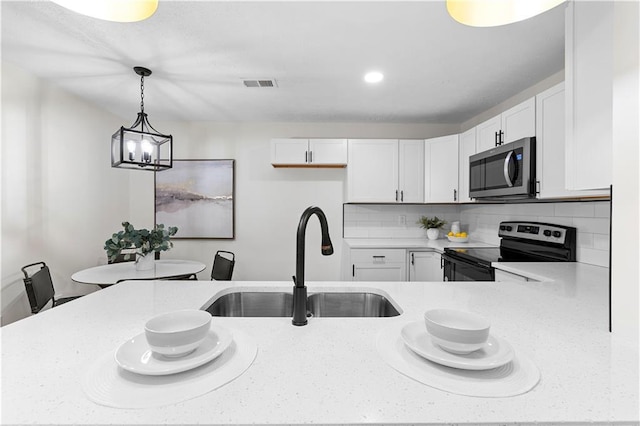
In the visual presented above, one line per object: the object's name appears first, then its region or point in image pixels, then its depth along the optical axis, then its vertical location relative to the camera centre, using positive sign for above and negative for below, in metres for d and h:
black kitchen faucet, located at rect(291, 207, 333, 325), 0.96 -0.24
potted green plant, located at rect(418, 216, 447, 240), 3.74 -0.17
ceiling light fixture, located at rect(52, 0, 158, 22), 0.84 +0.57
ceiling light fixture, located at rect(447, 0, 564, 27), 0.83 +0.58
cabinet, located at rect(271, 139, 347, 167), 3.63 +0.71
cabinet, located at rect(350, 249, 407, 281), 3.29 -0.59
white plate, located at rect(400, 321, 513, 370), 0.65 -0.33
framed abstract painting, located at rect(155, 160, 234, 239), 3.95 +0.15
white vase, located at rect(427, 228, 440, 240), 3.73 -0.26
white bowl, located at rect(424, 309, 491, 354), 0.68 -0.28
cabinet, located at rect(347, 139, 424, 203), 3.62 +0.49
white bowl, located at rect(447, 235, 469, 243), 3.49 -0.32
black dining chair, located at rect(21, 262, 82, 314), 2.14 -0.61
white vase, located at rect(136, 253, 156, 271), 2.76 -0.48
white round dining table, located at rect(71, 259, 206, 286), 2.45 -0.56
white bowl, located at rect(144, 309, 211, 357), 0.67 -0.29
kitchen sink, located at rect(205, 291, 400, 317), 1.42 -0.44
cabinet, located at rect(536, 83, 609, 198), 1.96 +0.47
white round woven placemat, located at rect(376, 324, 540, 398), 0.61 -0.36
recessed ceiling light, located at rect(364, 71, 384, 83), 2.52 +1.14
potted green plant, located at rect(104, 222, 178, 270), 2.59 -0.29
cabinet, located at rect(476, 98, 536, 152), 2.23 +0.70
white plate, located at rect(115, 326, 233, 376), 0.64 -0.33
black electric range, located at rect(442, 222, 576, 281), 2.24 -0.33
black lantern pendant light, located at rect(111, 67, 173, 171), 2.31 +0.49
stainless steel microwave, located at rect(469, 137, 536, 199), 2.20 +0.33
